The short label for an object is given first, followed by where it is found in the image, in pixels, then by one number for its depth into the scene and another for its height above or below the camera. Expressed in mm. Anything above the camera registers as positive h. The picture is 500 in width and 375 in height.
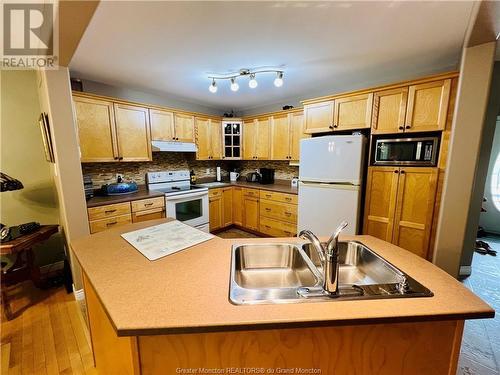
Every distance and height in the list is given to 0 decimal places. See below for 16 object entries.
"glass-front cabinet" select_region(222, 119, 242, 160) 4000 +381
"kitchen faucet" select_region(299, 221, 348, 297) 851 -450
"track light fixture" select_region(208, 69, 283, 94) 2363 +970
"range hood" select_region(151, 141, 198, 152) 3061 +161
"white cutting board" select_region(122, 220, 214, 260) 1205 -529
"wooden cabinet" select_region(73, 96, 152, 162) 2486 +333
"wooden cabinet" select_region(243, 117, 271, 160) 3705 +336
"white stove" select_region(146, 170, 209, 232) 3031 -610
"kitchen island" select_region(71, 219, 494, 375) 717 -649
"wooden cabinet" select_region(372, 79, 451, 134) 2059 +517
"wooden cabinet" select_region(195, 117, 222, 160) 3665 +338
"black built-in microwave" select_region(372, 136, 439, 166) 2141 +67
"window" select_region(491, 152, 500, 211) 3764 -479
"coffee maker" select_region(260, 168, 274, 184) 3951 -342
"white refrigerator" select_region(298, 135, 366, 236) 2469 -311
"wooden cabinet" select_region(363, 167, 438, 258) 2191 -533
